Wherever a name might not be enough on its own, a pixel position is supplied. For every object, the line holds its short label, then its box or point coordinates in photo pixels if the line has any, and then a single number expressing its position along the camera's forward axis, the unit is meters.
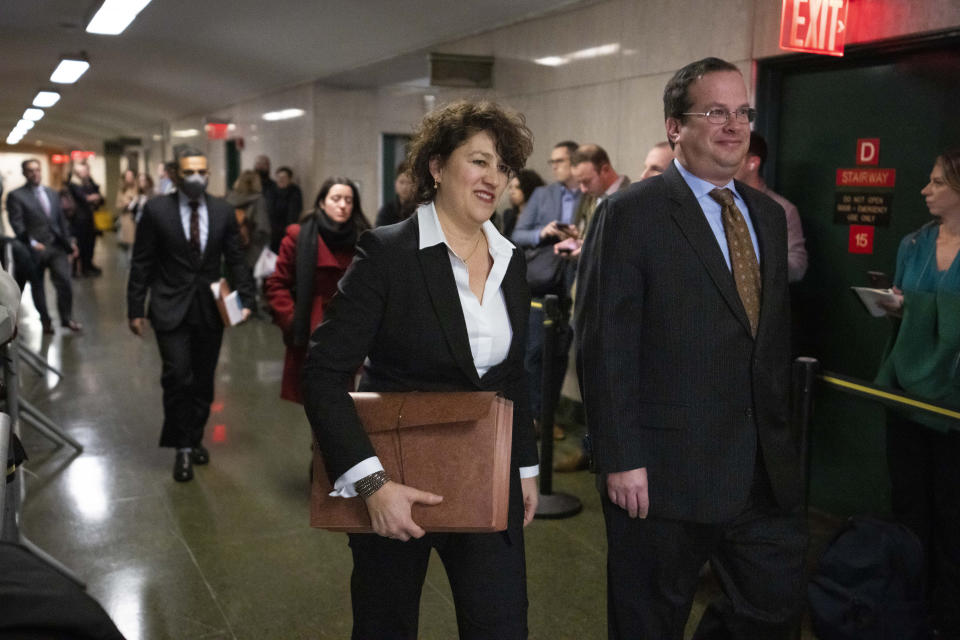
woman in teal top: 3.27
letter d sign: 4.52
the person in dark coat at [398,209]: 5.70
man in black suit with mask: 5.03
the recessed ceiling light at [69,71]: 12.80
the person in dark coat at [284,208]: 12.15
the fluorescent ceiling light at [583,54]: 6.36
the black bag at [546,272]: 5.62
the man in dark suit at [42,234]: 10.05
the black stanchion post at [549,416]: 4.61
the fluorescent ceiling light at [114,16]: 8.41
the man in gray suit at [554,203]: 6.03
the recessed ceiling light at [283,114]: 13.22
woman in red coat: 4.66
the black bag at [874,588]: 3.13
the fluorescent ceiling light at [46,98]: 17.56
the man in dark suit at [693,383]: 2.29
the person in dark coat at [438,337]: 1.99
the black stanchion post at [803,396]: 2.99
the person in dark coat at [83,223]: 16.06
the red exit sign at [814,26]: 4.20
